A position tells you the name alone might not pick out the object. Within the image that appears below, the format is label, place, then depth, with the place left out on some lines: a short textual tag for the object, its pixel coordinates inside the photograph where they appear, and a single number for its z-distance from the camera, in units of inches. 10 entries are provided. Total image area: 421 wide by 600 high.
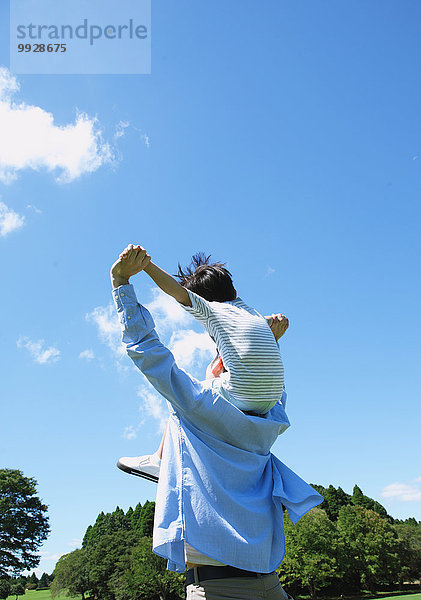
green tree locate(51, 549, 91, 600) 1828.2
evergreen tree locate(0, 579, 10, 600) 1325.0
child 89.4
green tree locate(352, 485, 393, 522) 2256.4
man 74.9
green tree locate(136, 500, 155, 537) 1958.5
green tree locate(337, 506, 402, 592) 1721.2
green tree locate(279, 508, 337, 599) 1528.1
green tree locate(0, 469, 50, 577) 1344.7
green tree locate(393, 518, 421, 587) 1914.4
